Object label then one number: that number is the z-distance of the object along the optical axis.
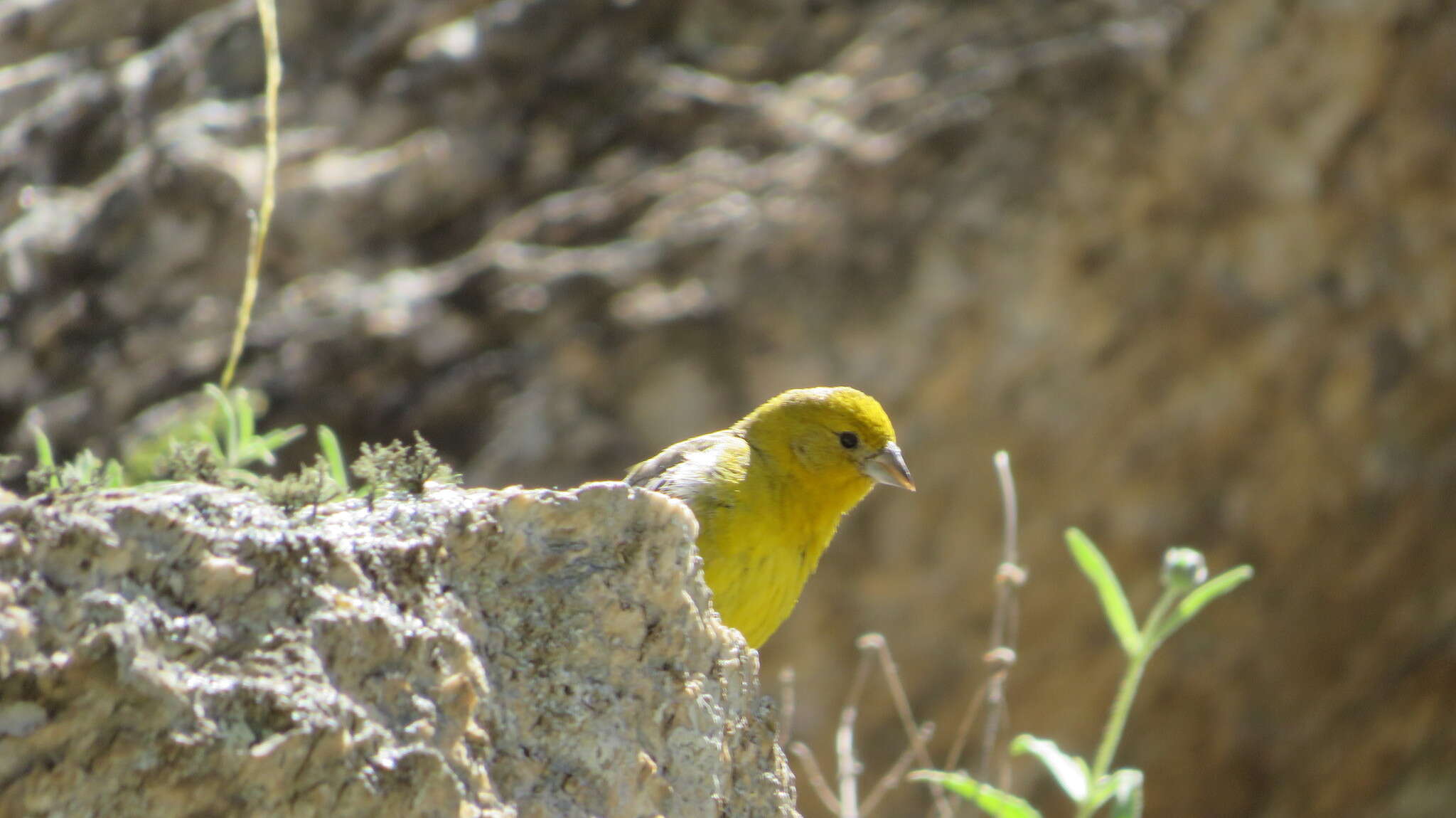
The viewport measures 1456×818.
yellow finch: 7.46
